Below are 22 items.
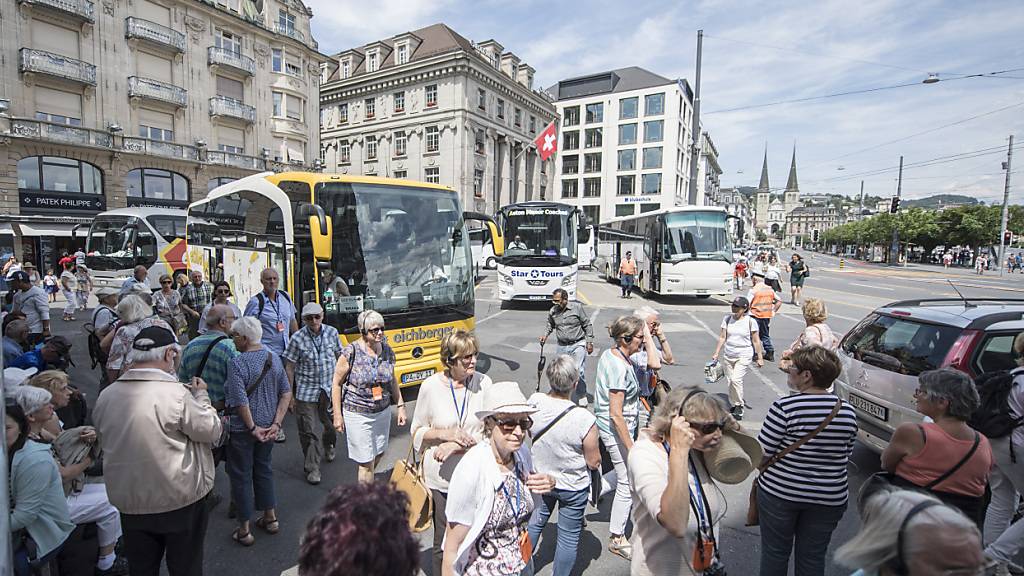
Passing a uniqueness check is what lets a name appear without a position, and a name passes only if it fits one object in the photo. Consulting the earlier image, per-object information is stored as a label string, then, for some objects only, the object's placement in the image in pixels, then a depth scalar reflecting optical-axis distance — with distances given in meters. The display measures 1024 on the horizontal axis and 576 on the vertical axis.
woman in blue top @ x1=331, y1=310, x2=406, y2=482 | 4.13
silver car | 4.35
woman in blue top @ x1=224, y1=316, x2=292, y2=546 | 3.85
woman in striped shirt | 2.73
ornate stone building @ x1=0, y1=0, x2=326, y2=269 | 24.50
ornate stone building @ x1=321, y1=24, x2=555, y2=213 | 43.19
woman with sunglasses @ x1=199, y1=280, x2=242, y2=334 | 7.18
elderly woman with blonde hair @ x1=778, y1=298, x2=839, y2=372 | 5.86
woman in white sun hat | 2.27
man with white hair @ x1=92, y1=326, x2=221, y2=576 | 2.64
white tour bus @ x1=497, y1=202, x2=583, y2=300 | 16.05
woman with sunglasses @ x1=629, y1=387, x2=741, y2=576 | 2.17
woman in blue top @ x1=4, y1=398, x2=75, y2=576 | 2.62
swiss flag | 27.12
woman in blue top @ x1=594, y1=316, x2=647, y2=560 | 3.77
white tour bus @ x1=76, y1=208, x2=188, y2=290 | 19.16
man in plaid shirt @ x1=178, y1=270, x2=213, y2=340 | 9.05
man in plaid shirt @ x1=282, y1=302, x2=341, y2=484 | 4.93
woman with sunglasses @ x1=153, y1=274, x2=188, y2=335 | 8.47
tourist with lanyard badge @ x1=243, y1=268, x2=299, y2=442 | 6.47
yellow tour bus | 6.64
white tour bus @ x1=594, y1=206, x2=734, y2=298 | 17.23
